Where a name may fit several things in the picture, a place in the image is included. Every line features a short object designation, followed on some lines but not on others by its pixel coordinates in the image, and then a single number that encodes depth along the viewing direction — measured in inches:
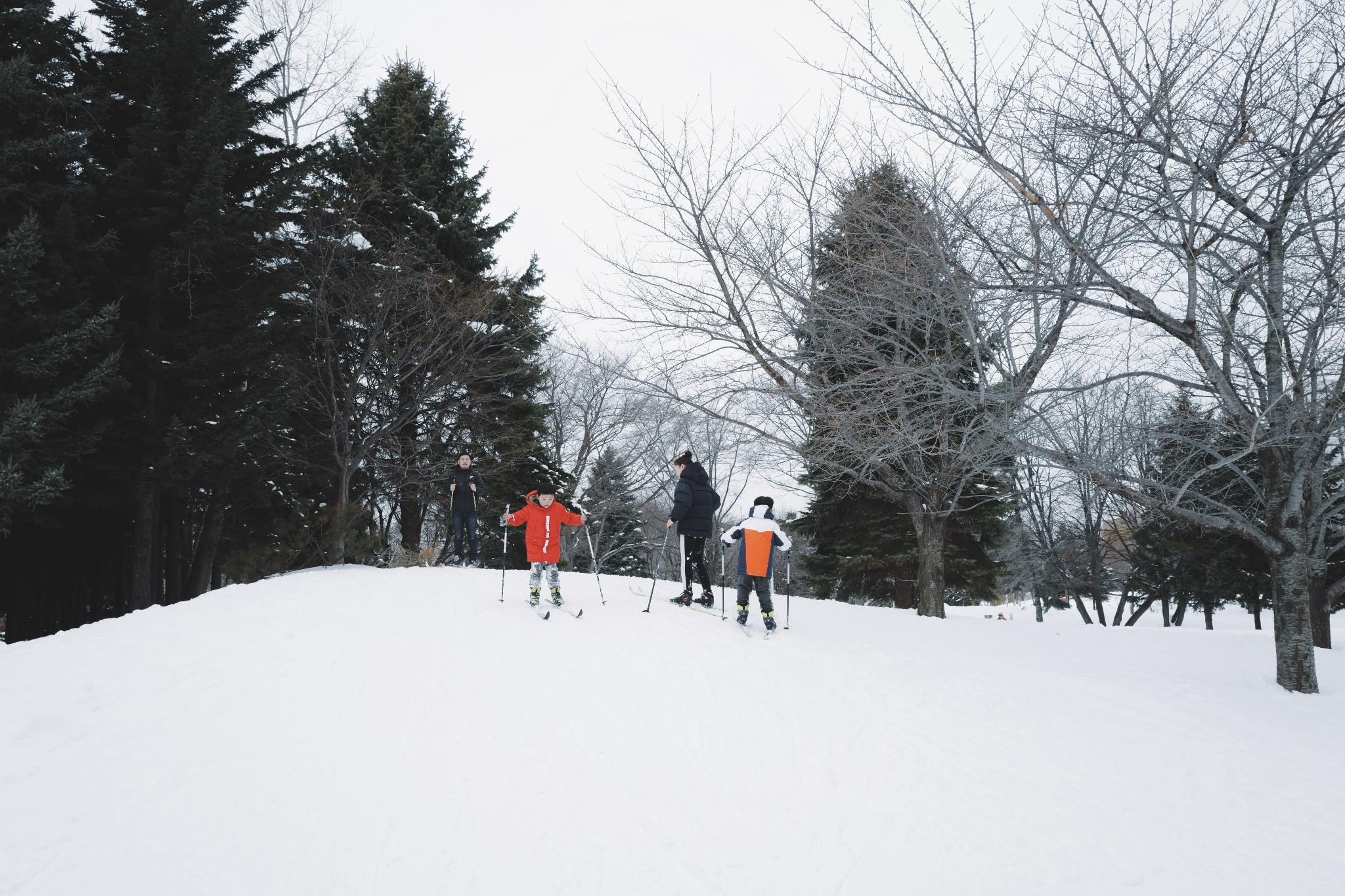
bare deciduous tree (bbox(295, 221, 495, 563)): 598.9
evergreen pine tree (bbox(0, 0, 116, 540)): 408.5
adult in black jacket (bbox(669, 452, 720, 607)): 355.9
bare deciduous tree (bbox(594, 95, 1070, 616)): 259.9
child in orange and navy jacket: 318.3
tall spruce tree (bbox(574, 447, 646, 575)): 1069.1
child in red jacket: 341.7
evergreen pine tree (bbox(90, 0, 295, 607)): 490.3
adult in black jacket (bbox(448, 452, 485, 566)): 533.3
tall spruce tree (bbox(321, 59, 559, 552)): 689.0
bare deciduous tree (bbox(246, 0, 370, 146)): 761.6
